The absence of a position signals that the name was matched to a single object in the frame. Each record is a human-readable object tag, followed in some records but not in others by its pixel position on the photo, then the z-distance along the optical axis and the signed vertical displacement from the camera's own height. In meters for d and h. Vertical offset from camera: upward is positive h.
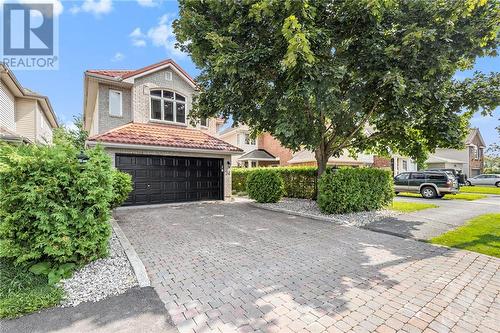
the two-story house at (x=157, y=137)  12.02 +1.74
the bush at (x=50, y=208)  4.17 -0.60
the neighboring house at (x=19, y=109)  13.66 +4.41
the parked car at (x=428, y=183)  16.41 -1.10
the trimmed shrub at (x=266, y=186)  13.32 -0.86
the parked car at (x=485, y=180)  27.53 -1.55
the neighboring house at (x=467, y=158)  35.06 +1.26
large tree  6.79 +3.20
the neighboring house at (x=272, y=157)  26.47 +1.35
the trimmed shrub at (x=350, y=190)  9.61 -0.86
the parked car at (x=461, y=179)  24.77 -1.20
